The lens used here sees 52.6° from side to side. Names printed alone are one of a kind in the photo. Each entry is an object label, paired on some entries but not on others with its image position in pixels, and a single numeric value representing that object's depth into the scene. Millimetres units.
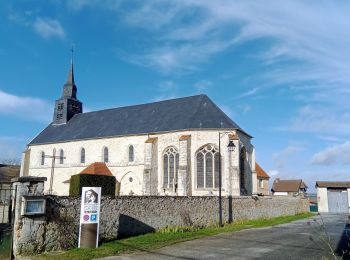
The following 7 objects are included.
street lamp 19767
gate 10484
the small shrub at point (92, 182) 19203
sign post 11656
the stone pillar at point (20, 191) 10523
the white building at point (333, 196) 40250
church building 27281
